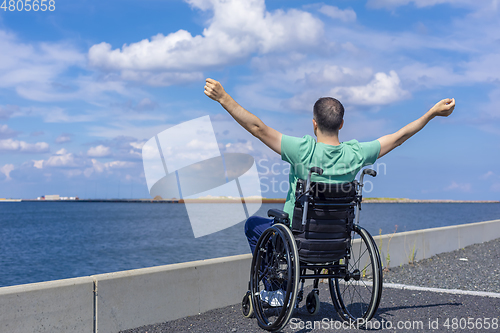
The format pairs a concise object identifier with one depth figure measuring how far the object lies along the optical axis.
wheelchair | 3.26
